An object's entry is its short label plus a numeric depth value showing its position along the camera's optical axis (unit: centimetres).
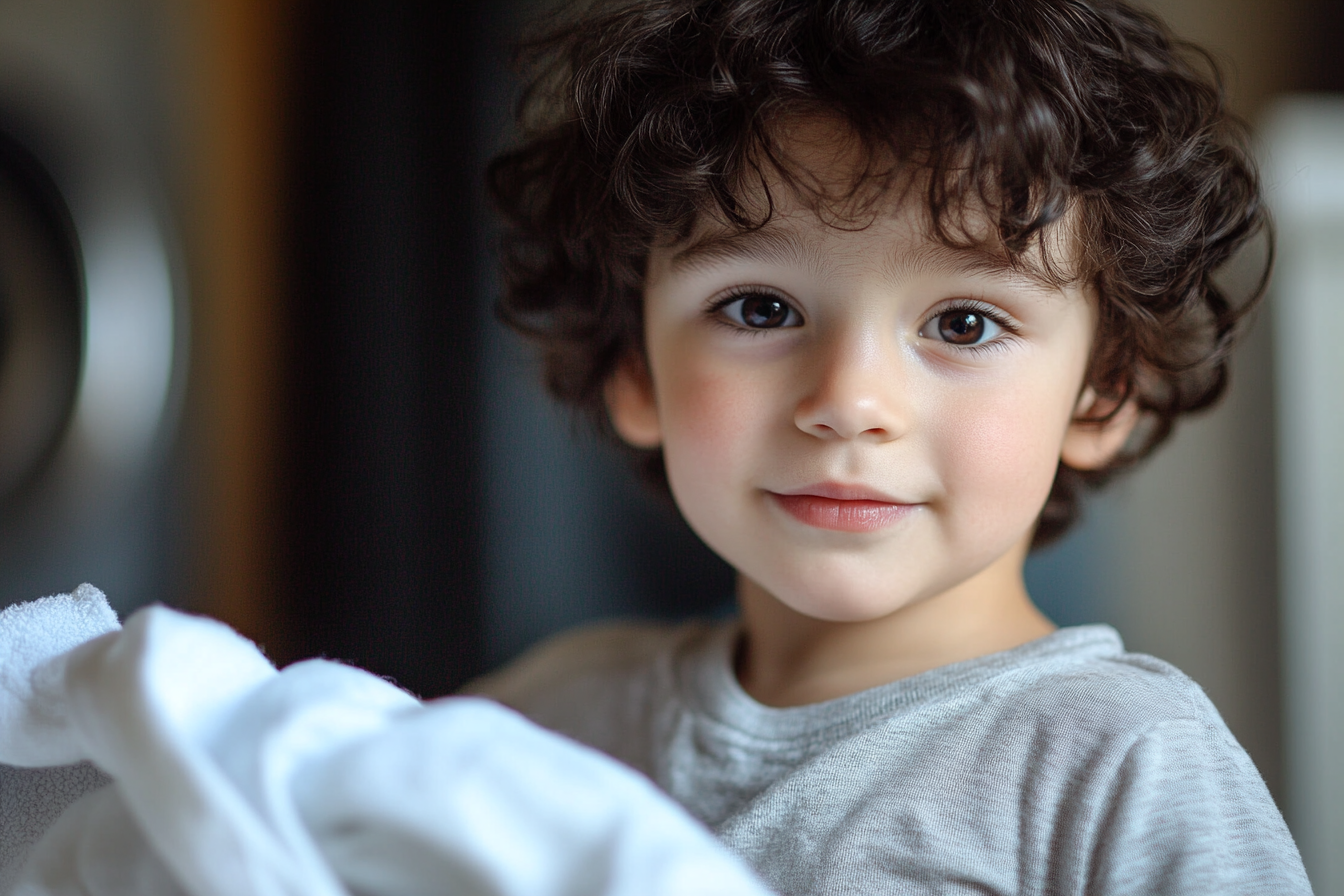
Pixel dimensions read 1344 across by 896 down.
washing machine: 110
